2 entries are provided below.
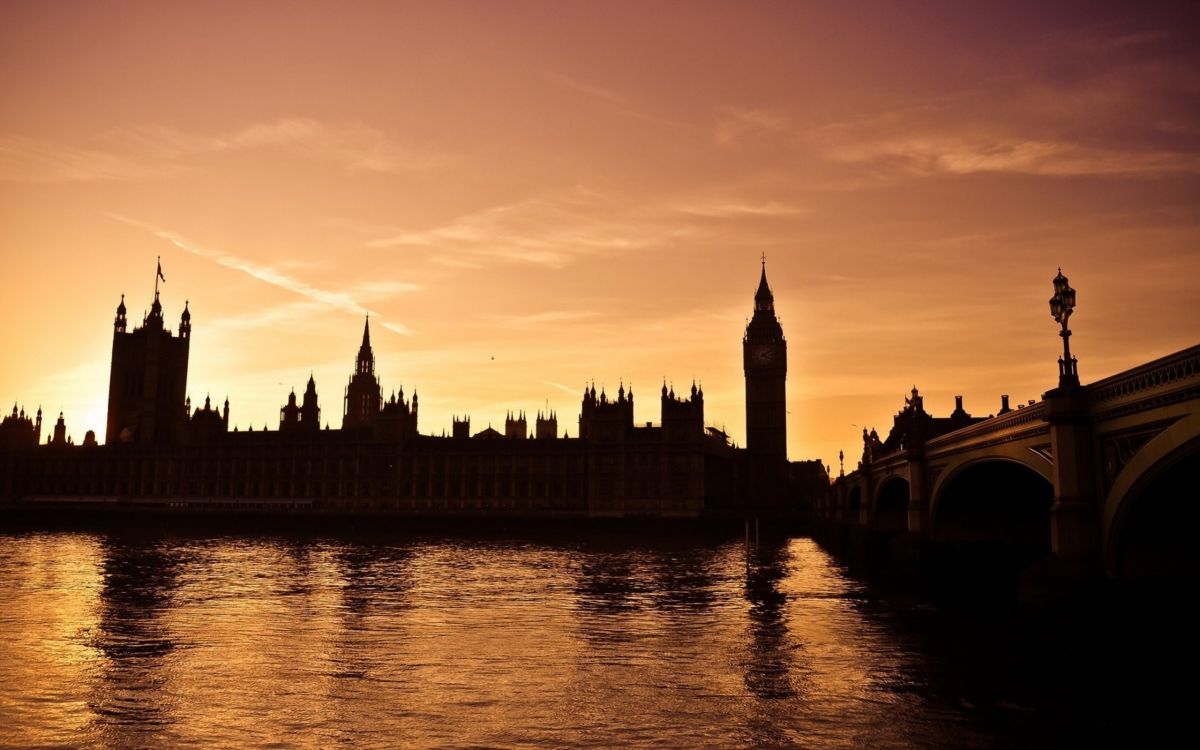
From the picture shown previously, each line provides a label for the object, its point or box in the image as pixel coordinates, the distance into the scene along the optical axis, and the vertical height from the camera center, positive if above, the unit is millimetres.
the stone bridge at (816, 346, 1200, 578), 18750 +774
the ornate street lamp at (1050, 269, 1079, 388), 22578 +4287
